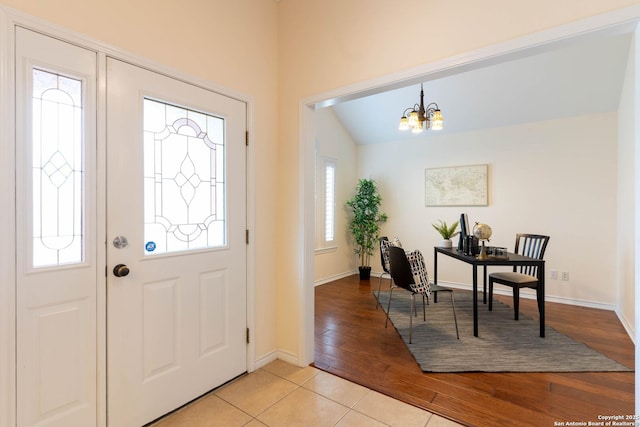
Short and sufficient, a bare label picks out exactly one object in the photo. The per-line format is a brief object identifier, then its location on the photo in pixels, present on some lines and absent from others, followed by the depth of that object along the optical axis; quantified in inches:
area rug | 96.3
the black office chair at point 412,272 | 114.8
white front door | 66.6
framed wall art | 184.5
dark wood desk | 115.7
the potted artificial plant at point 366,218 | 218.1
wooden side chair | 124.5
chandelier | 131.7
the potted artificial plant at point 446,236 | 159.8
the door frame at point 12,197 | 52.3
